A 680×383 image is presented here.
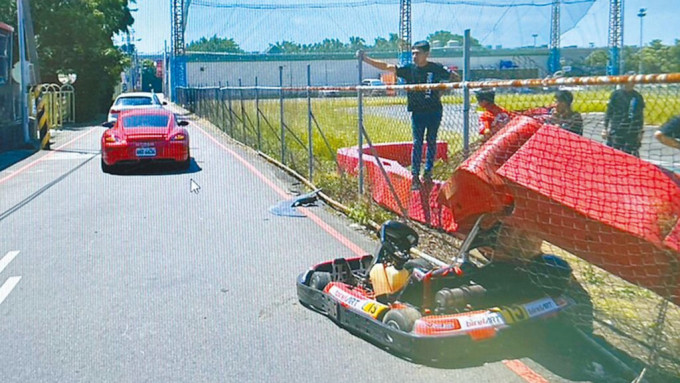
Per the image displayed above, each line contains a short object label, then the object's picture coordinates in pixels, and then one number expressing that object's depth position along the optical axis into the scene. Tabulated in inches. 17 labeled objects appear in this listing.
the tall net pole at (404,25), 1112.3
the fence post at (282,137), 541.4
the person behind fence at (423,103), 330.3
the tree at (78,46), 1459.2
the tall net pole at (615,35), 438.3
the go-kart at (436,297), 184.4
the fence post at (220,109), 987.9
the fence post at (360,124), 357.7
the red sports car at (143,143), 576.4
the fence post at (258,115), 638.5
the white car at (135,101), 1027.9
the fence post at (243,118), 764.0
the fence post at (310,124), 458.2
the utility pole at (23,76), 844.6
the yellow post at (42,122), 813.9
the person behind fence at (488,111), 272.4
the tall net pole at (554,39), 567.8
